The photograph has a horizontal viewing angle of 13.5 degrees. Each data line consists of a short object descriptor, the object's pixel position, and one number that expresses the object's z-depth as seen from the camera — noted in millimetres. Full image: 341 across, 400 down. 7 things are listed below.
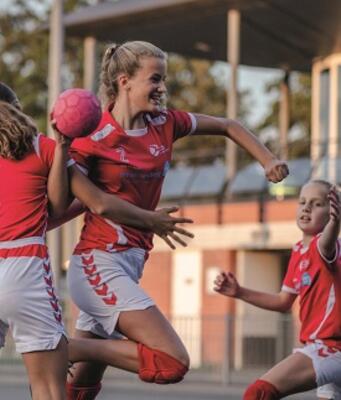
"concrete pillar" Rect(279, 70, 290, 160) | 38188
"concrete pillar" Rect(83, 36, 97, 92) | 34812
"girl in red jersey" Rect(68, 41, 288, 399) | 7953
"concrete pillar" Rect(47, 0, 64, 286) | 28828
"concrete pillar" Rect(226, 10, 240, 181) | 31625
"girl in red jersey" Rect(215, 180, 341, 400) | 8836
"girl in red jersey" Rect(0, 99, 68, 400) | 7508
